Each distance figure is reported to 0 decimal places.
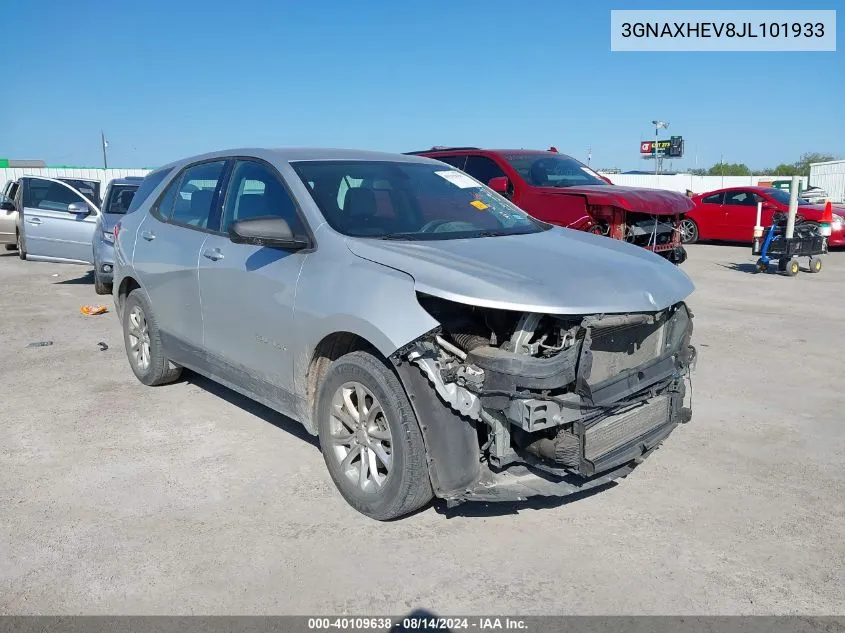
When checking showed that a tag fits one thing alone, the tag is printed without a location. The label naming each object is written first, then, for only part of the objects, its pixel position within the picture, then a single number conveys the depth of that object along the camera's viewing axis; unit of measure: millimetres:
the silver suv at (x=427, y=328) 3250
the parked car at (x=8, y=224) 15660
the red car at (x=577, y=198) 9328
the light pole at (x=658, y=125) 57094
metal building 38188
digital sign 70812
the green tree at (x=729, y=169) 81281
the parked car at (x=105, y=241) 10031
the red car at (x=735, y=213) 16719
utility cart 12391
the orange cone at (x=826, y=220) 12805
